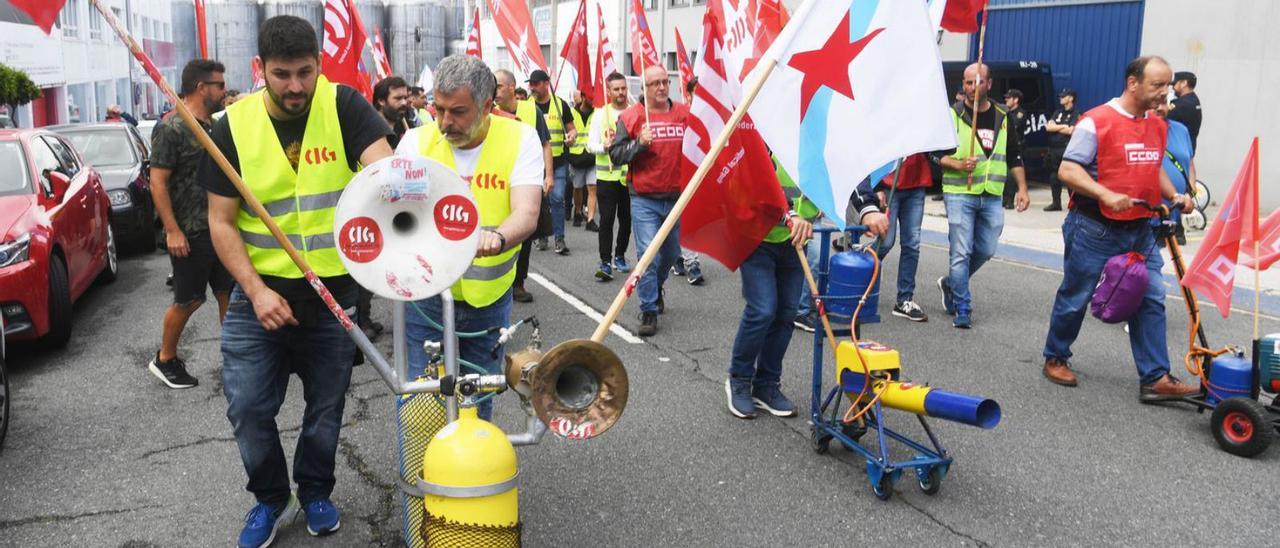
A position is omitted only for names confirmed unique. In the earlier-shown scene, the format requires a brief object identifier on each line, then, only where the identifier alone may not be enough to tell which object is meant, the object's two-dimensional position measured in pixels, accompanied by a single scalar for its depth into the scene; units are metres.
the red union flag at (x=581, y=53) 13.62
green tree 17.95
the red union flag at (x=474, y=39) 12.41
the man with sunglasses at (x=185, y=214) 6.25
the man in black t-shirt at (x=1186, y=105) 13.01
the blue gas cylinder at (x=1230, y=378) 5.52
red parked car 6.87
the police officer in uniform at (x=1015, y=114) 16.44
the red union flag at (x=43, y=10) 3.00
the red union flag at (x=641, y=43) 9.57
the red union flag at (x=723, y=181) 4.98
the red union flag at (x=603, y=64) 12.12
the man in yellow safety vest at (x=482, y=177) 3.75
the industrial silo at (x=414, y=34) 59.47
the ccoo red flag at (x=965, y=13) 8.38
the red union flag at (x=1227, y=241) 5.76
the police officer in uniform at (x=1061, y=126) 17.56
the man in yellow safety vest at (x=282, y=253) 3.65
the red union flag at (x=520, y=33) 12.75
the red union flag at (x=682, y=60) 10.93
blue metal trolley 4.59
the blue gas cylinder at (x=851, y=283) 4.91
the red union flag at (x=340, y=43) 9.91
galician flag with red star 4.23
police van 18.95
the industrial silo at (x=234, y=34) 55.91
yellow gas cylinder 2.96
